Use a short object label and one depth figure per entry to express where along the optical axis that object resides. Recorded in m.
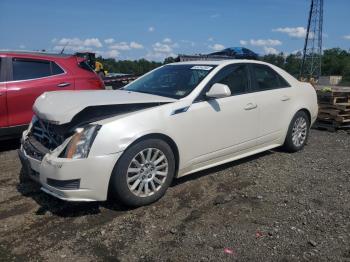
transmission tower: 62.44
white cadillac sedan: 4.04
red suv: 6.62
